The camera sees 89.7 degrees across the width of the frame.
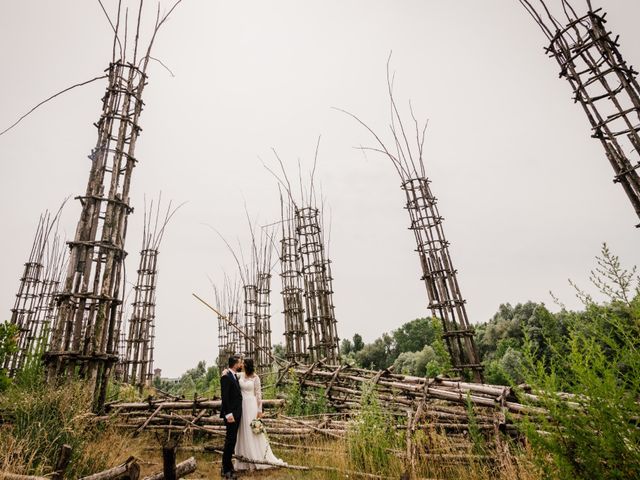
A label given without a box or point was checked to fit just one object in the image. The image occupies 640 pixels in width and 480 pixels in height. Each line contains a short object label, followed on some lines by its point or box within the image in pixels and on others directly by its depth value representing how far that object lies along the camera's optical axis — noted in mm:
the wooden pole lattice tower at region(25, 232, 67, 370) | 14008
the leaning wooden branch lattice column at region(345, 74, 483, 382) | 8953
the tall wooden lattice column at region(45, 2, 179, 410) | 6223
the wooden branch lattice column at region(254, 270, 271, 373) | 18331
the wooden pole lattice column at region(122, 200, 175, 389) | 16094
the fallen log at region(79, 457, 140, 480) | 2854
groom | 4750
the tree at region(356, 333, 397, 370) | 33625
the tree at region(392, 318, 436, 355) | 39062
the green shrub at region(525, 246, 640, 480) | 2037
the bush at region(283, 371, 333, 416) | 7312
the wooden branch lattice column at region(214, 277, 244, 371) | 19219
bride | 5379
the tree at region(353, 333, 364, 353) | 36531
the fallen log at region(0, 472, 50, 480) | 2641
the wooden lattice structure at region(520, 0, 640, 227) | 5133
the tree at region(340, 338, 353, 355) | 36406
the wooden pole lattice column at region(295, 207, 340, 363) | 13047
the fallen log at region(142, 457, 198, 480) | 2978
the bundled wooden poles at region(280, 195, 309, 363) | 14945
